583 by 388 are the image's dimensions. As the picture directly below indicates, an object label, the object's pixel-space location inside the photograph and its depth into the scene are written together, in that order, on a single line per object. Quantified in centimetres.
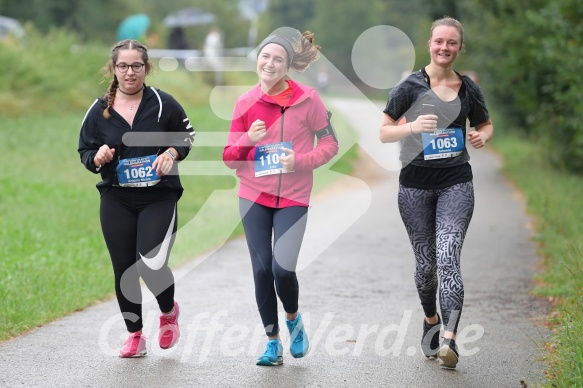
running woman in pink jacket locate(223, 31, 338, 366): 1310
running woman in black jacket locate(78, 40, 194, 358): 1348
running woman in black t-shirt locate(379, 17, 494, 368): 1301
